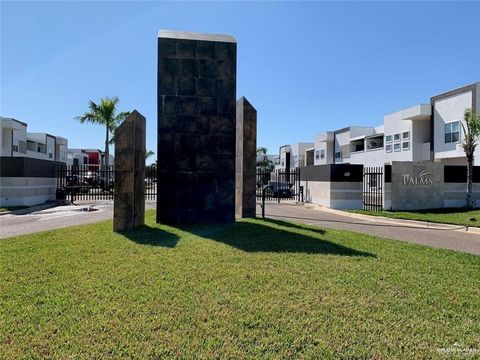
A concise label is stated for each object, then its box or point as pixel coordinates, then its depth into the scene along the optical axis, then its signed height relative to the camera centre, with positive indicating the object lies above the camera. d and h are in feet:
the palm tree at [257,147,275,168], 213.81 +12.35
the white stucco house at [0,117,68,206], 53.62 -0.19
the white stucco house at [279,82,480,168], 81.92 +14.80
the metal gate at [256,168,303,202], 82.46 -2.51
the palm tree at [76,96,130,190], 97.91 +18.66
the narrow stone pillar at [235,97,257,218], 39.93 +2.49
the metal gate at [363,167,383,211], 59.08 -3.17
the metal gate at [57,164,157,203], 67.05 -1.36
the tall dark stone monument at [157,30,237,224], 33.78 +5.37
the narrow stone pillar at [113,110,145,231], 29.27 +0.39
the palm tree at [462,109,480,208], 56.24 +6.87
